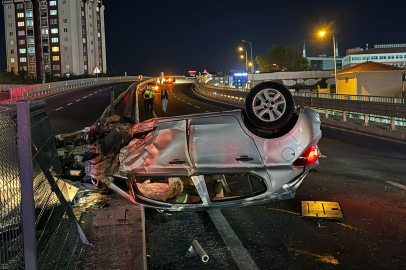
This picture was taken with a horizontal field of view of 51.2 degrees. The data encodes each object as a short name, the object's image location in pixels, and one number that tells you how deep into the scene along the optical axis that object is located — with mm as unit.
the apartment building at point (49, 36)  117125
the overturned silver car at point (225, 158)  5598
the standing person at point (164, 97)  25062
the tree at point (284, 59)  137875
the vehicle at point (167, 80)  84244
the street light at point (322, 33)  32403
